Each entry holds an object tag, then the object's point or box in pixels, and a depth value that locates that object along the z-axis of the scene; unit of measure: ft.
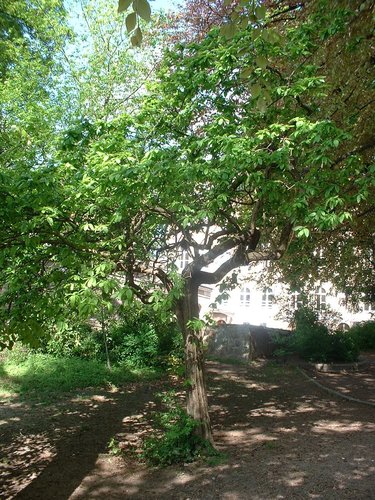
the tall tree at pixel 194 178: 19.02
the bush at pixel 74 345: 50.16
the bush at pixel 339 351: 53.93
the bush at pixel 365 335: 70.75
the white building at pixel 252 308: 88.28
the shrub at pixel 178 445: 23.60
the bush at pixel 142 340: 50.24
